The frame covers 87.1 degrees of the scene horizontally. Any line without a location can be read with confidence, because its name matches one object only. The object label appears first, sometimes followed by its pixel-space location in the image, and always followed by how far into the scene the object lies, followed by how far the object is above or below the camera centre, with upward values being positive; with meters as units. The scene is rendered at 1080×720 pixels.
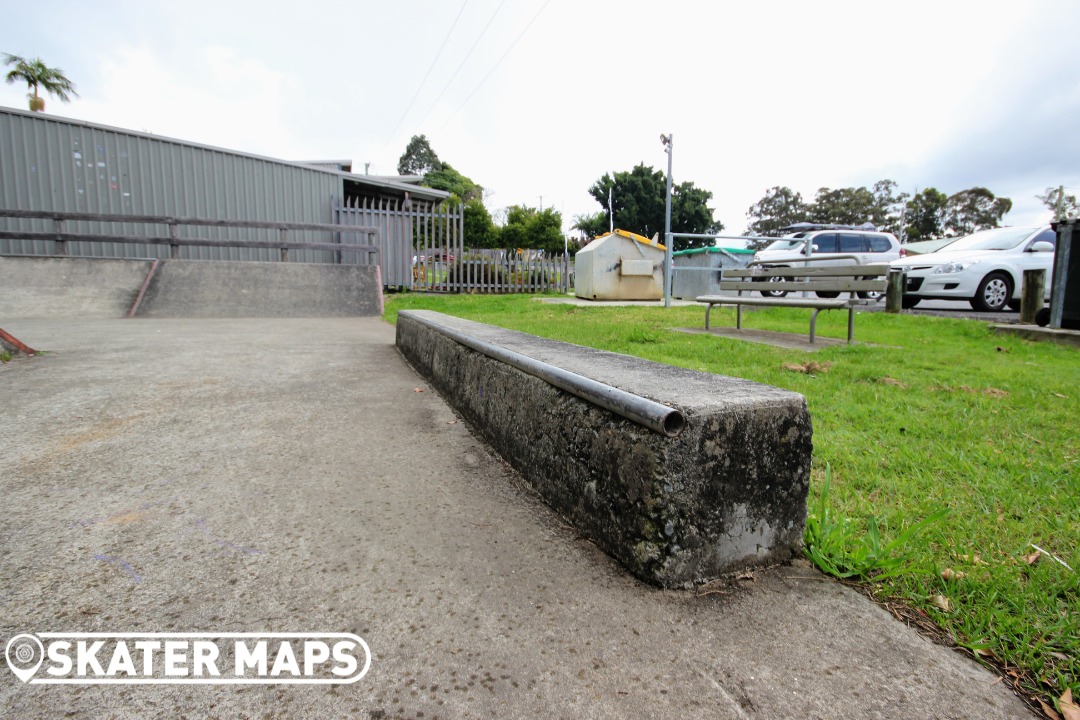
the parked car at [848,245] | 12.87 +1.17
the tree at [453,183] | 62.62 +12.26
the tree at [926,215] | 57.00 +8.26
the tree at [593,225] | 53.94 +6.64
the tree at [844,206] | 58.38 +9.30
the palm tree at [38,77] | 30.06 +11.25
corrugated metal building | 11.19 +2.22
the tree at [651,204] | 50.28 +7.96
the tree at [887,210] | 58.38 +8.92
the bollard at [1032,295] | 7.14 +0.04
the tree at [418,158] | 84.88 +19.81
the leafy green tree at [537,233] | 44.38 +4.67
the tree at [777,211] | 64.62 +9.80
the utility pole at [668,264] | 10.64 +0.57
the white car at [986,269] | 9.46 +0.47
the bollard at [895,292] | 9.05 +0.07
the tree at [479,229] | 44.53 +4.97
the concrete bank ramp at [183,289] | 8.74 -0.03
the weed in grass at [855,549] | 1.61 -0.74
